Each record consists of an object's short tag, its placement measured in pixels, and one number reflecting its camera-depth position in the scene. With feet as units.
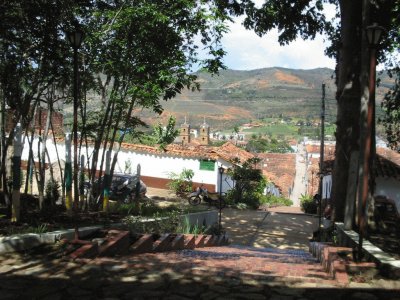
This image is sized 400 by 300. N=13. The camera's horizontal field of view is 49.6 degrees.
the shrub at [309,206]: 76.35
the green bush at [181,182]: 75.61
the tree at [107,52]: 22.09
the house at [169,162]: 80.18
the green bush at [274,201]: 85.66
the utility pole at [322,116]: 71.96
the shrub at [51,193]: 30.09
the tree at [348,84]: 32.12
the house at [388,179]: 64.34
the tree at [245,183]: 74.08
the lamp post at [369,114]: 17.74
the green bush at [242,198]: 73.16
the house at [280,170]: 139.85
